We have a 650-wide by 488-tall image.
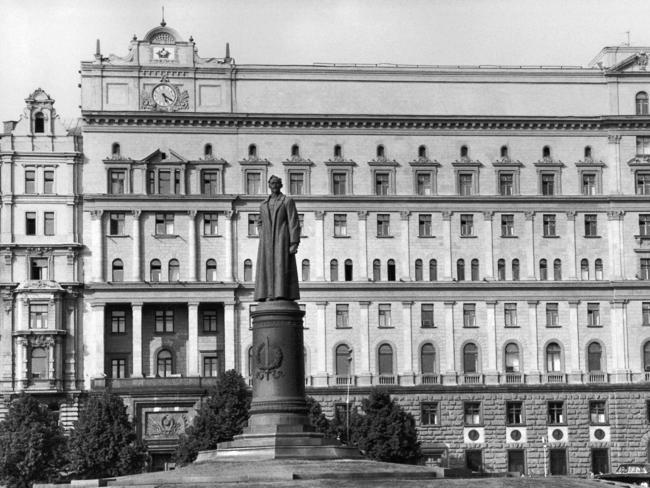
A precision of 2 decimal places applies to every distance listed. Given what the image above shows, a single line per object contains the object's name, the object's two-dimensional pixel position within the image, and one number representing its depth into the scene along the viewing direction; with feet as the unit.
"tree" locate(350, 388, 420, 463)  299.38
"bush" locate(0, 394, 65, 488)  290.56
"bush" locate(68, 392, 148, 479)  293.23
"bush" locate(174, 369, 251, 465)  295.69
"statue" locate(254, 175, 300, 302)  184.14
